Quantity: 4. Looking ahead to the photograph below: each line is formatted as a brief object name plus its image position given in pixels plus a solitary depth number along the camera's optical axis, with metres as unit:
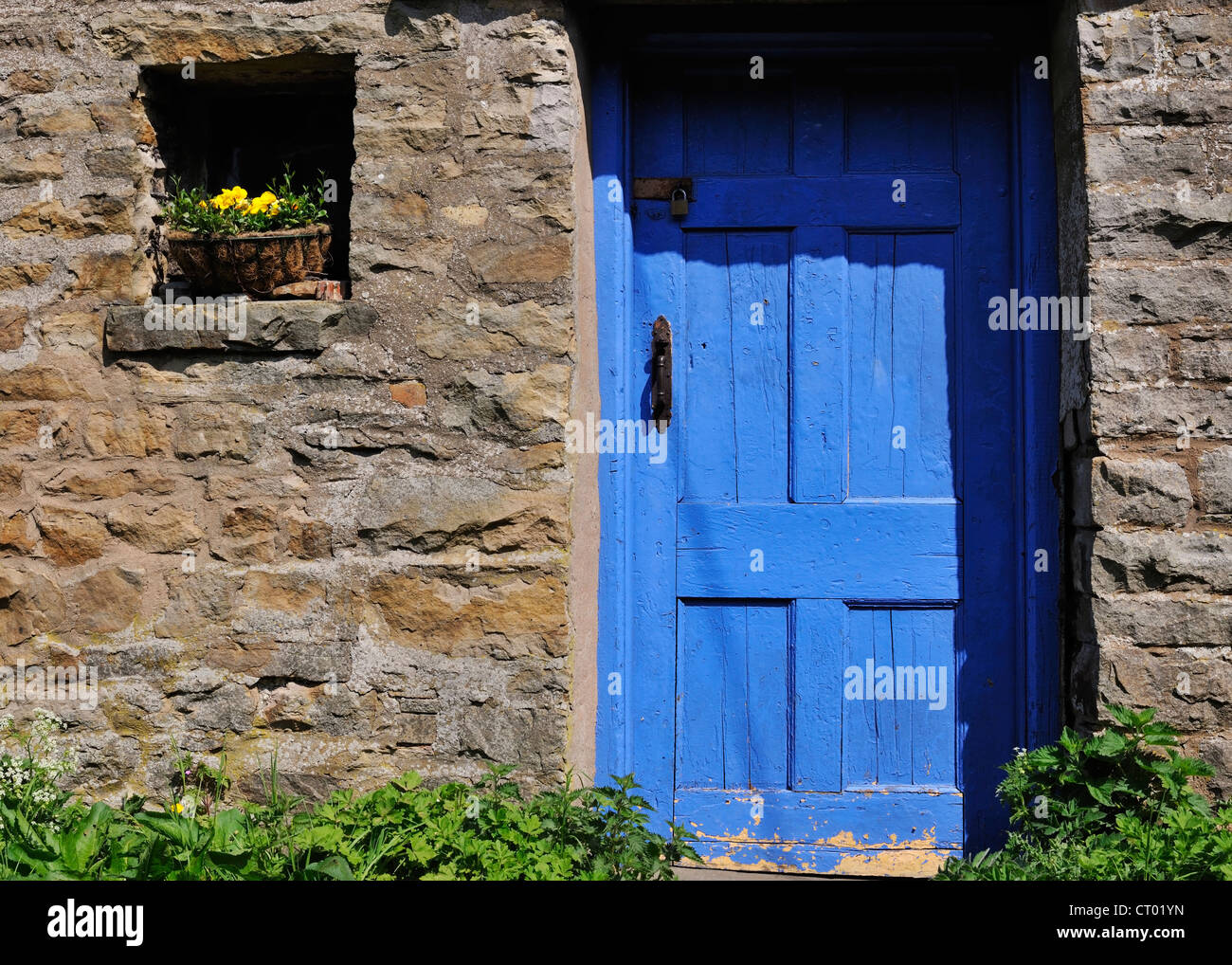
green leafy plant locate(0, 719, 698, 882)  2.34
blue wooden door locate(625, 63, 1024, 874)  3.00
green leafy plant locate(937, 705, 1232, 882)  2.32
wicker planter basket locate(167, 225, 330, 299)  2.88
